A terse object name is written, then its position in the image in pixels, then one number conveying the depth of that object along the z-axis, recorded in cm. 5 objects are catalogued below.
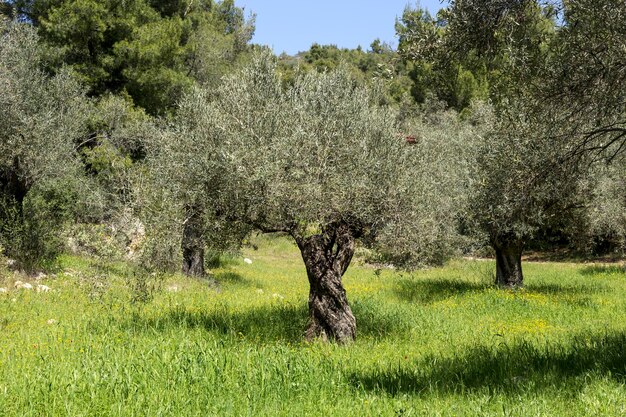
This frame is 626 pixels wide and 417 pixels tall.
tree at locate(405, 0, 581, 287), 809
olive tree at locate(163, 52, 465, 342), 980
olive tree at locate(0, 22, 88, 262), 1733
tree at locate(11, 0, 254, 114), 2644
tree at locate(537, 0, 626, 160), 737
